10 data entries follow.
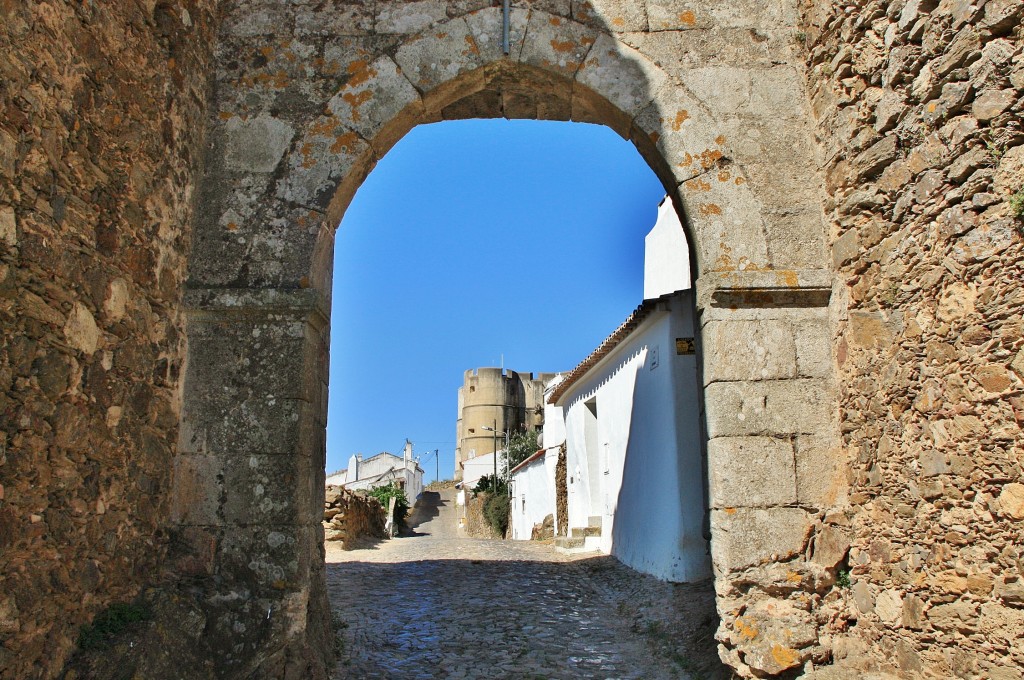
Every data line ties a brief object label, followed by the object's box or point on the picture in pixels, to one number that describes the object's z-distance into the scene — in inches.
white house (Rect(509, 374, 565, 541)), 548.7
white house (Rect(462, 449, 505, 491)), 1225.4
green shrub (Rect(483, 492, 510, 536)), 811.4
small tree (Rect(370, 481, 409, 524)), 770.8
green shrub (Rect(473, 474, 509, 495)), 874.1
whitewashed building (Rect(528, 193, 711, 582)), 230.1
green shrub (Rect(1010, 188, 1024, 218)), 96.0
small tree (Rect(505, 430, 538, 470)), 994.1
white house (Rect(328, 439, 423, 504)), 1163.9
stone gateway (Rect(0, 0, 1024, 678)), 99.4
